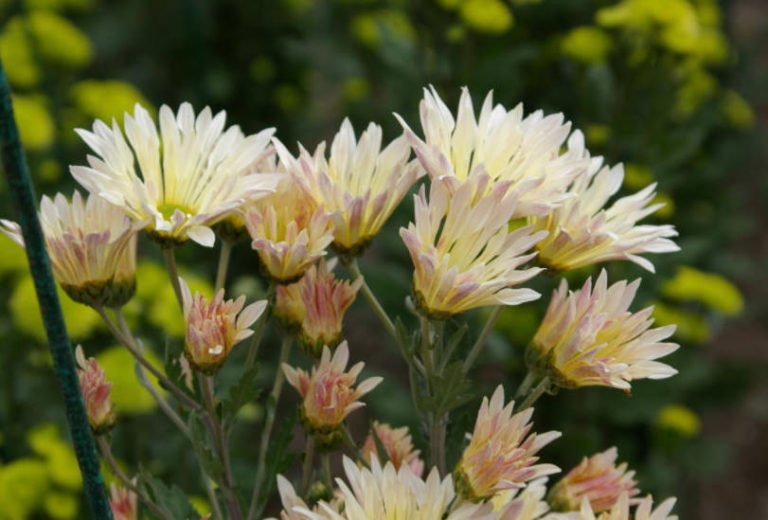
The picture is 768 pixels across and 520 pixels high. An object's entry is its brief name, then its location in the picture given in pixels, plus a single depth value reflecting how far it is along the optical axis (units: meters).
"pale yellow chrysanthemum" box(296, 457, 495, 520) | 1.04
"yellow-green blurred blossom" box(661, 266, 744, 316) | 1.77
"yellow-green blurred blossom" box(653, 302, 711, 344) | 1.76
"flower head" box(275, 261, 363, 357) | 1.08
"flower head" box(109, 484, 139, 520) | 1.09
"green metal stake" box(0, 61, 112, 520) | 1.01
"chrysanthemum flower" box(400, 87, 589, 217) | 1.06
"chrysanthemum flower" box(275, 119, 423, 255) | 1.07
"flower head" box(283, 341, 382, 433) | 1.07
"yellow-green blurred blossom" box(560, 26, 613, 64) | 1.77
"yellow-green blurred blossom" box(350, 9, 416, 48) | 2.65
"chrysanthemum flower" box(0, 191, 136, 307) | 1.05
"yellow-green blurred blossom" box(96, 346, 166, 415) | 1.30
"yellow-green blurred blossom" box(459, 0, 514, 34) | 1.67
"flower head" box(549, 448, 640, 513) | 1.09
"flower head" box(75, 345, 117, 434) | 1.07
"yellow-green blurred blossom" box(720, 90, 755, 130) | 2.88
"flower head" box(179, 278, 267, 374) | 1.05
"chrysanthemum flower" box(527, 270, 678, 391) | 1.05
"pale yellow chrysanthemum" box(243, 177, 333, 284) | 1.06
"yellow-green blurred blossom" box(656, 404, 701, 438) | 1.86
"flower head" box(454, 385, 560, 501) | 1.04
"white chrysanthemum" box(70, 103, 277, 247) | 1.05
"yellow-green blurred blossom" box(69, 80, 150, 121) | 1.81
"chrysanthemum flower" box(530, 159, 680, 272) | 1.07
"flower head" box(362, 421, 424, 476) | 1.10
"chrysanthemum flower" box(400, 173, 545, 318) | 1.04
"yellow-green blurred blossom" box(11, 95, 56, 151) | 1.66
